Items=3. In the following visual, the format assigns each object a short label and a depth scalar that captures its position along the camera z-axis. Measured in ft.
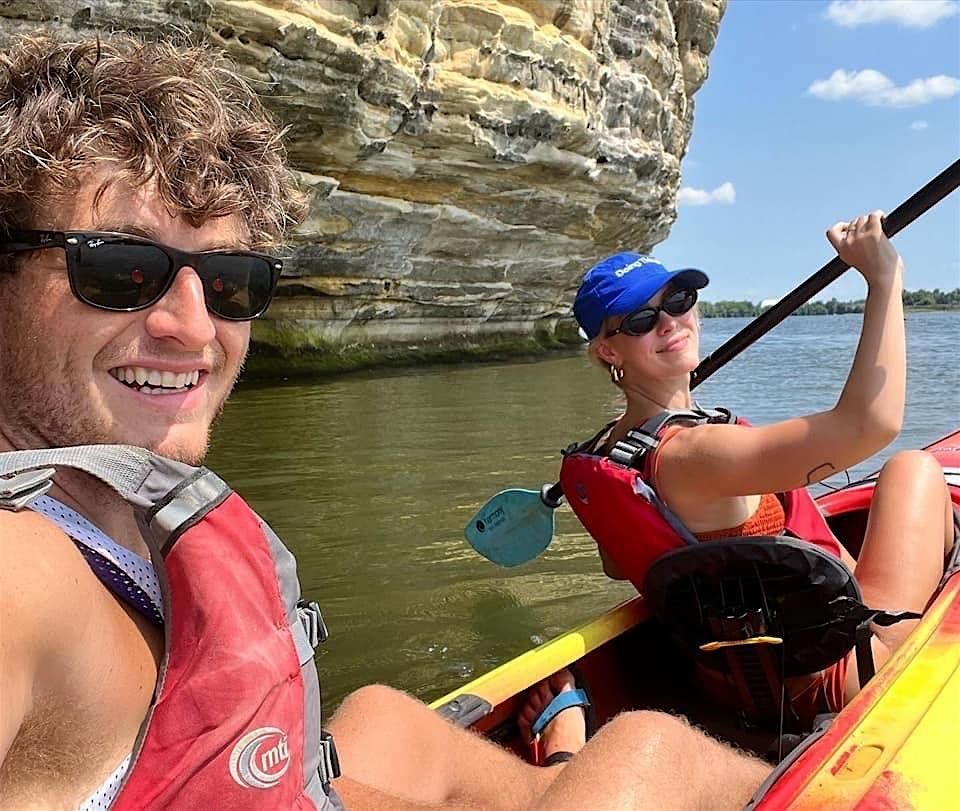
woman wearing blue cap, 6.11
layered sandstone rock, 33.60
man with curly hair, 2.80
